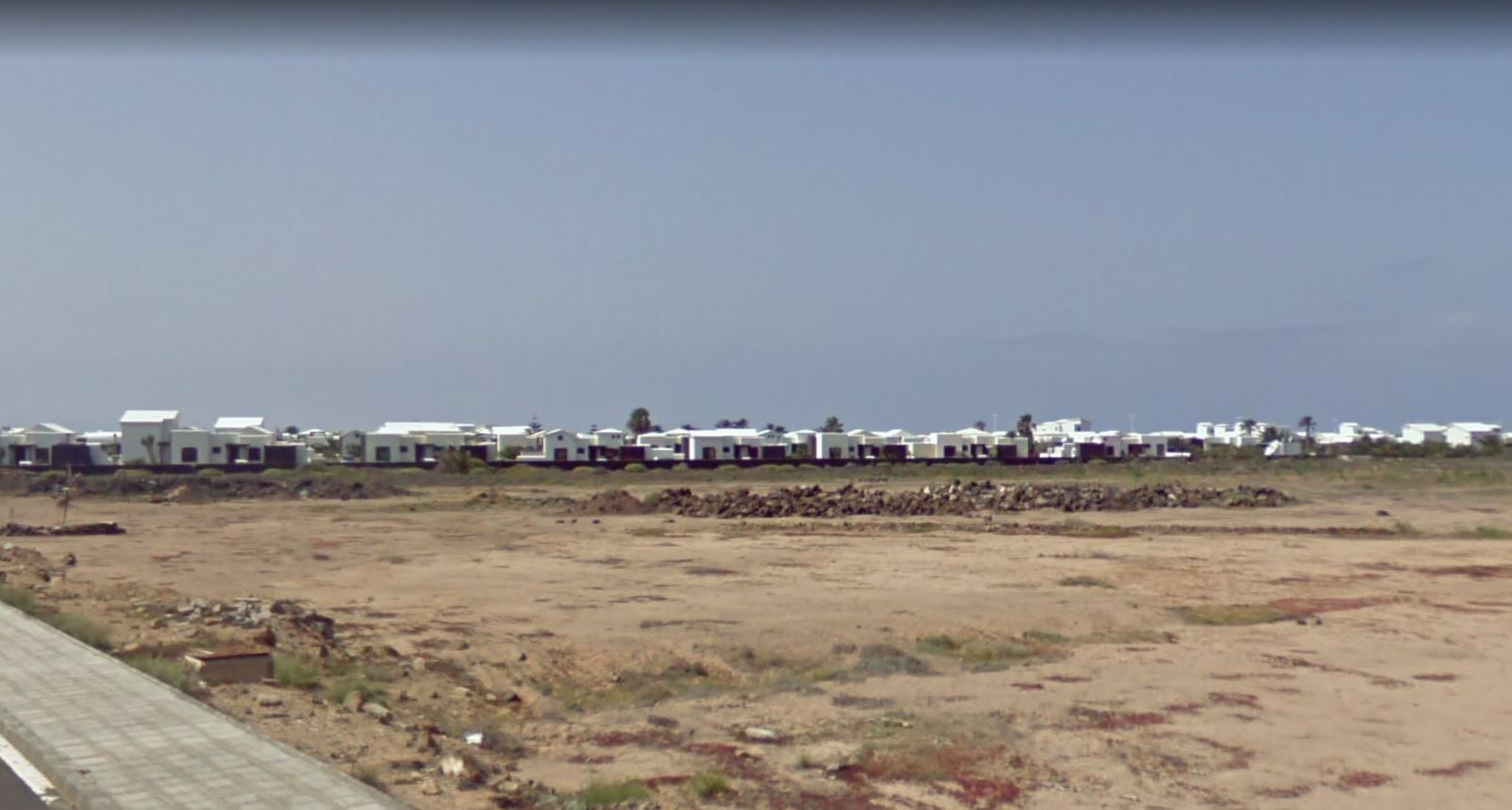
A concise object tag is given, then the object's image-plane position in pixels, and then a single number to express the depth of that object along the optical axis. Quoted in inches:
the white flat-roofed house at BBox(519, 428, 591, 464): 4379.9
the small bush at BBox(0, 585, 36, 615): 717.3
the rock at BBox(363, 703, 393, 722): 481.5
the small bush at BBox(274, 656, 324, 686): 539.2
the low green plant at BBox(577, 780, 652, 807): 373.7
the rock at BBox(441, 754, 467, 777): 386.9
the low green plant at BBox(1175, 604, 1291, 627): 812.6
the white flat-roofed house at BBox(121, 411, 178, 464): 3710.6
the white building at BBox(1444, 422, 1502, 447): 5708.7
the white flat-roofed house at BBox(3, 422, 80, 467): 3799.2
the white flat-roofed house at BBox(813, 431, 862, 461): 4926.2
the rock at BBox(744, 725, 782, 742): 485.1
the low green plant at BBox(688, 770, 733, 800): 394.9
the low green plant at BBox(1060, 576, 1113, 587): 1019.9
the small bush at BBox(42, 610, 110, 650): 601.8
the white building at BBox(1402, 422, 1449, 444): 5954.7
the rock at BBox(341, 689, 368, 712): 493.2
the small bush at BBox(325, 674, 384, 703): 516.2
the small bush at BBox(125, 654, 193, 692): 478.9
